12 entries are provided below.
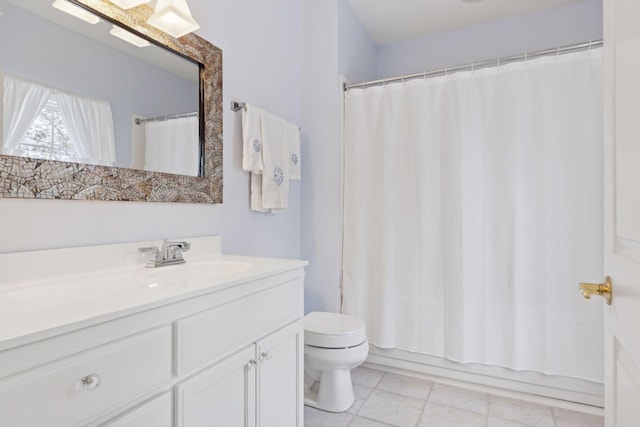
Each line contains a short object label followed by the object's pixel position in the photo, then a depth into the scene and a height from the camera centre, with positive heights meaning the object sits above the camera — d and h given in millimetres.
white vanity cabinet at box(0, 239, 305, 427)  612 -351
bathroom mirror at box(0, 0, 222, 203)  998 +378
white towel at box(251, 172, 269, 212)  1902 +117
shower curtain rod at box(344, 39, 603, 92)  1780 +875
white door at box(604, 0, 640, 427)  622 +9
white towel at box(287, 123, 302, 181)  2100 +394
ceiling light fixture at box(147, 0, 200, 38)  1275 +744
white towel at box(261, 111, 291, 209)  1891 +291
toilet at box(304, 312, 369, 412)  1729 -727
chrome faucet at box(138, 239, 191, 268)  1280 -154
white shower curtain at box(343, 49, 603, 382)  1795 -4
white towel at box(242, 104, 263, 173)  1784 +382
